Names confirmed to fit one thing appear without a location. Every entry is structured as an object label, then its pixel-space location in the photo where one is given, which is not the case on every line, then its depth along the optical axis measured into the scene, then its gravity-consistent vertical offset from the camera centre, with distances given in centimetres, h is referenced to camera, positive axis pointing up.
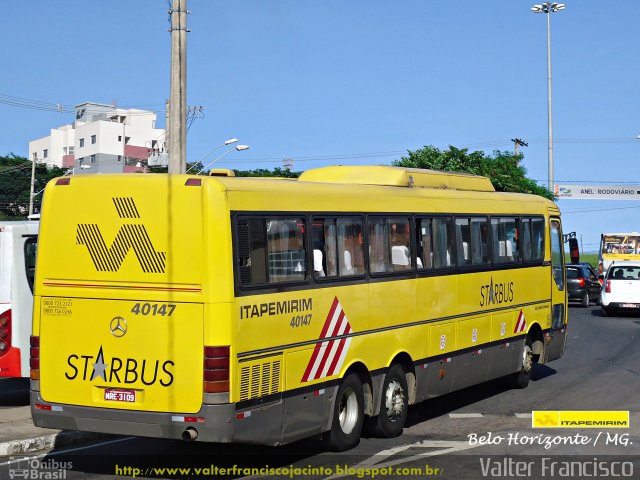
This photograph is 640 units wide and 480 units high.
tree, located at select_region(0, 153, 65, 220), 8375 +608
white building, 11262 +1376
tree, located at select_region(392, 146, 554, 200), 5309 +477
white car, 3250 -109
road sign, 9356 +558
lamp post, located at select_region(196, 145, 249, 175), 4231 +455
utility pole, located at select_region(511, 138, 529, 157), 8831 +959
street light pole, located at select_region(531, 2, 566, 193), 6081 +1234
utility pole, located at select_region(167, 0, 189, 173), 1714 +280
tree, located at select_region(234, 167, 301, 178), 8153 +701
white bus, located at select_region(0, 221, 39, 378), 1409 -51
